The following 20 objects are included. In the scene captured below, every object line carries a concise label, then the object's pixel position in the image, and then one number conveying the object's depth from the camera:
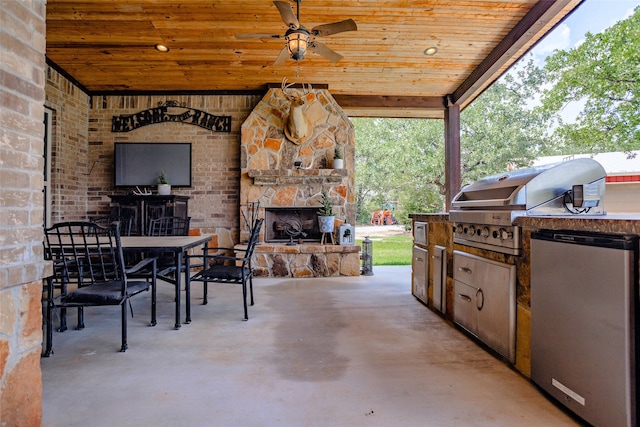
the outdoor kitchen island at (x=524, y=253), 1.32
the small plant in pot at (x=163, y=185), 5.03
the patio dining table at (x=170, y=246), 2.53
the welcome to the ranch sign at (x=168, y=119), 5.33
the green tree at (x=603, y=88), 4.59
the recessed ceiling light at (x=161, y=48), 4.16
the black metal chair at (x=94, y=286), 2.18
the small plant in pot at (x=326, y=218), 4.95
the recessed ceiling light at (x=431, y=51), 4.23
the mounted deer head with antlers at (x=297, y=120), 4.86
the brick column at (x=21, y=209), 1.09
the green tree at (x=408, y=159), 8.30
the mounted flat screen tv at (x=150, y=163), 5.21
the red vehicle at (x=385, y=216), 11.05
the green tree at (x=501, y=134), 7.77
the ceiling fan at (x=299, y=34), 2.80
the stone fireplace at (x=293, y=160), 5.11
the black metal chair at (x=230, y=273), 2.91
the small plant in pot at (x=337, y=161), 5.02
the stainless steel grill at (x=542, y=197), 1.95
